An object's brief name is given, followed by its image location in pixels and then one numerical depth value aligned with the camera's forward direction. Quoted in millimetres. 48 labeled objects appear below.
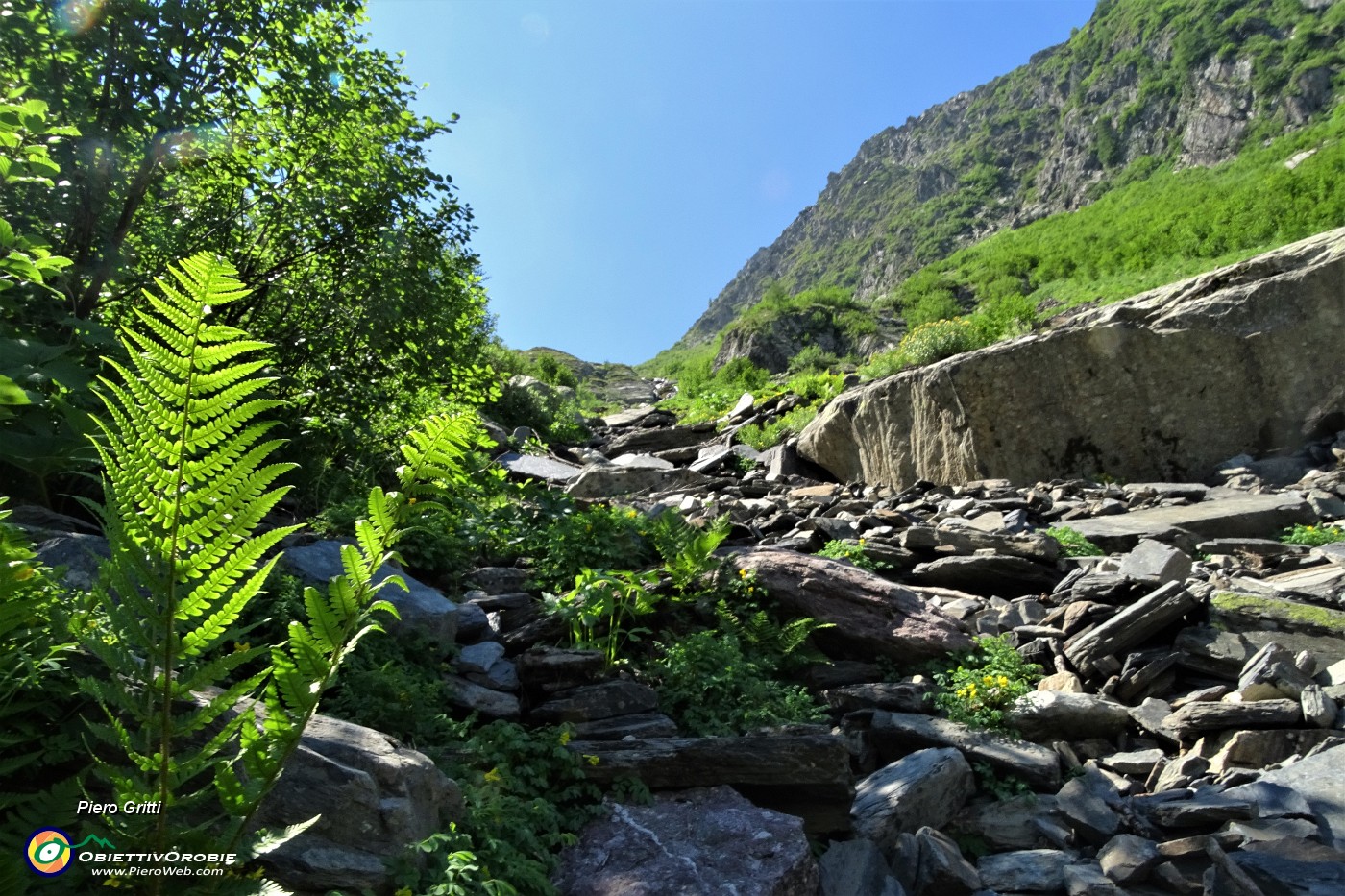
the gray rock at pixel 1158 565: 5398
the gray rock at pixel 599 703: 3652
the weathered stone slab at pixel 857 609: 4945
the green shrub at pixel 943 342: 10531
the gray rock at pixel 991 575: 6066
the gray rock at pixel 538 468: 10266
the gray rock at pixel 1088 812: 3320
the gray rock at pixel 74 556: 2727
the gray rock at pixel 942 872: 3014
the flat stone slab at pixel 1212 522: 6594
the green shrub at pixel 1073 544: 6508
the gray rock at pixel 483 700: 3527
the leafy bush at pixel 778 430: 13219
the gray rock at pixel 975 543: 6258
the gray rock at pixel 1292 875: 2705
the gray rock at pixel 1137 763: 3900
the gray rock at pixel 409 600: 3857
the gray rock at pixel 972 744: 3768
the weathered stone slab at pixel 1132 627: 4691
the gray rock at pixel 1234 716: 3912
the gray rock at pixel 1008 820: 3438
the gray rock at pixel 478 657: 3865
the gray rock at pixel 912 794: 3311
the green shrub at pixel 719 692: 3746
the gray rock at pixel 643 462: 11661
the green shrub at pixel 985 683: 4227
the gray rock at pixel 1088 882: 2893
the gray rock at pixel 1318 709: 3865
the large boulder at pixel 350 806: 2061
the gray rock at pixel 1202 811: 3223
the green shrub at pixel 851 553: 6425
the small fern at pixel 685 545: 5141
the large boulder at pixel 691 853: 2678
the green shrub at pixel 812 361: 22500
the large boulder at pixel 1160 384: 8078
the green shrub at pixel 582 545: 5359
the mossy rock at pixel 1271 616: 4594
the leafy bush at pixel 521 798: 2518
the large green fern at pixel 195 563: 1267
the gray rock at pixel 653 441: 14609
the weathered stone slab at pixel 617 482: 9781
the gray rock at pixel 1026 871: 3062
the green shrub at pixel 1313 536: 6215
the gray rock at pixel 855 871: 2914
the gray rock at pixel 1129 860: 2969
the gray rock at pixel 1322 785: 3150
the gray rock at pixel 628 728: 3553
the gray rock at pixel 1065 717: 4164
